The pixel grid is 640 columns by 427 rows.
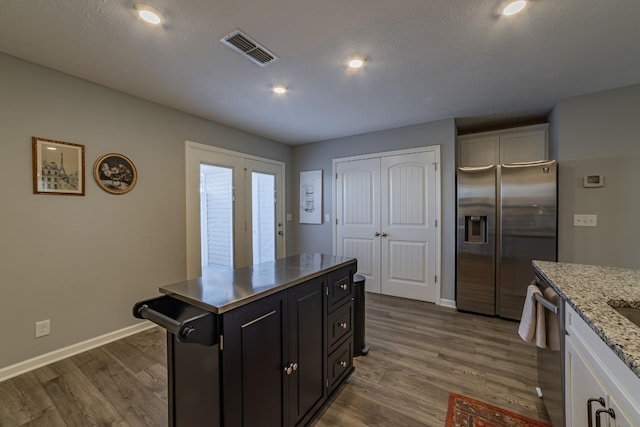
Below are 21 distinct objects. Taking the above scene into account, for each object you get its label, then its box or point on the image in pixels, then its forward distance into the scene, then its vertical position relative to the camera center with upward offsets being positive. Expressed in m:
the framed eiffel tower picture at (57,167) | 2.13 +0.38
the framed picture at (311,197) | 4.57 +0.25
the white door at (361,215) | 4.04 -0.06
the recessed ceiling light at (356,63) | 2.08 +1.20
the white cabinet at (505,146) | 3.36 +0.87
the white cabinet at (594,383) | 0.72 -0.57
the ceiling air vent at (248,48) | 1.80 +1.20
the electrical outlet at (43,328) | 2.14 -0.96
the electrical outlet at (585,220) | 2.78 -0.10
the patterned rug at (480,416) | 1.57 -1.27
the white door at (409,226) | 3.60 -0.21
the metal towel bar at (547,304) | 1.31 -0.48
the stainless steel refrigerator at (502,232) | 2.89 -0.24
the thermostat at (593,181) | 2.73 +0.32
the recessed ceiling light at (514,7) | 1.51 +1.20
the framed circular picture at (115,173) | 2.48 +0.38
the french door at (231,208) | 3.24 +0.04
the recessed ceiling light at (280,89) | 2.54 +1.21
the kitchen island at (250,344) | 1.09 -0.65
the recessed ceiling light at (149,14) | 1.53 +1.19
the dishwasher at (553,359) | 1.29 -0.80
